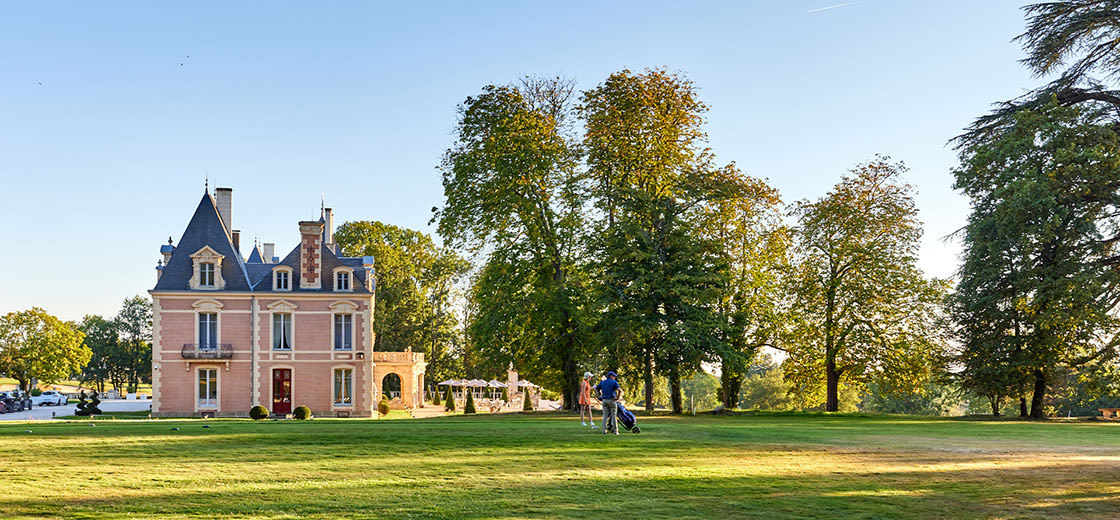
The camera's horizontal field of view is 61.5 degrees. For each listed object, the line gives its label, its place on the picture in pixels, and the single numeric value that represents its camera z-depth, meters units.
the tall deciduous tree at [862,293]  45.09
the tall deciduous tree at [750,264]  43.66
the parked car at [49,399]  71.94
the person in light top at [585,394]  25.10
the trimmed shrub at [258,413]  40.53
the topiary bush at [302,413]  42.19
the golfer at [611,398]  22.48
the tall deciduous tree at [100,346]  107.79
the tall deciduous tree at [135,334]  108.88
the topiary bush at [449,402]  58.78
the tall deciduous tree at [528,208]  41.44
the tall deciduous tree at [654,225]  39.31
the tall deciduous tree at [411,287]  67.24
